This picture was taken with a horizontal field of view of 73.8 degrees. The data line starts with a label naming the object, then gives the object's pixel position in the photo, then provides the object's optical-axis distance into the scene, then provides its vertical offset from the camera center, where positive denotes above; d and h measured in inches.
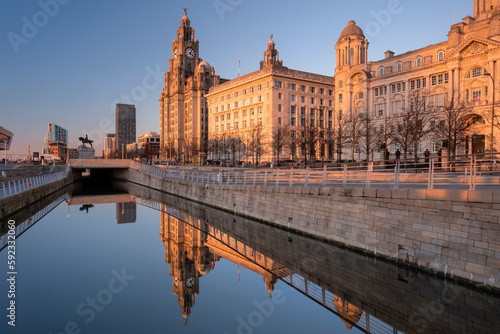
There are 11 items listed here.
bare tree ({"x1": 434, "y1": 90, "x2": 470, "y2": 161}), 1310.4 +145.1
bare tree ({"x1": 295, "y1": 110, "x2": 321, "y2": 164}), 2075.5 +187.5
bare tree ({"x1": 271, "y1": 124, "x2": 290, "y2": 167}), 2545.3 +170.8
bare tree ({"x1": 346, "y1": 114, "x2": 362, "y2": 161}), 2068.4 +214.2
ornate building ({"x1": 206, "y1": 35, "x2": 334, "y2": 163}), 3061.0 +524.9
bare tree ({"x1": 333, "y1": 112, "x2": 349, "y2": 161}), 1932.9 +129.4
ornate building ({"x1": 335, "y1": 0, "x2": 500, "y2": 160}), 1908.2 +565.7
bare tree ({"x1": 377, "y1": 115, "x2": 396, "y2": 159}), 1822.6 +215.7
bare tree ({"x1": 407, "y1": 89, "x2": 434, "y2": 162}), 1279.0 +191.3
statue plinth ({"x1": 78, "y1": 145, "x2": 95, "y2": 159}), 2787.9 +61.8
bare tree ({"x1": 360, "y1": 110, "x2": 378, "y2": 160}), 1932.2 +200.2
